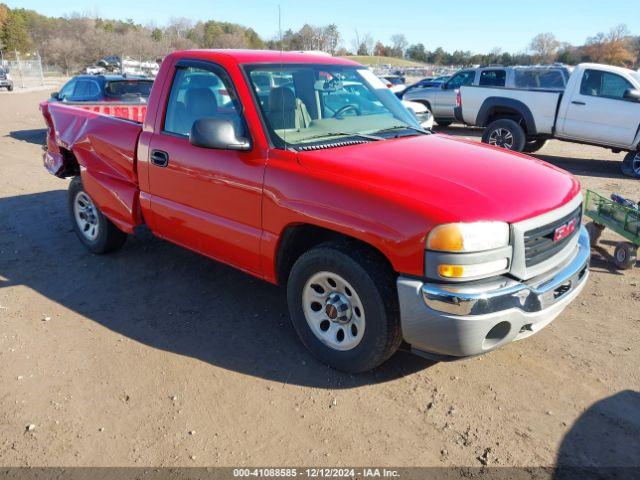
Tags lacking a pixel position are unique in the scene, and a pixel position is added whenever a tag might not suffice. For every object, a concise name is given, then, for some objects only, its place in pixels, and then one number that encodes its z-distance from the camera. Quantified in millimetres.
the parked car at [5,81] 32719
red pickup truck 2869
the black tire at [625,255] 5066
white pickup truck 9820
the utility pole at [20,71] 36656
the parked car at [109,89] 10859
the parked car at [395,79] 26731
